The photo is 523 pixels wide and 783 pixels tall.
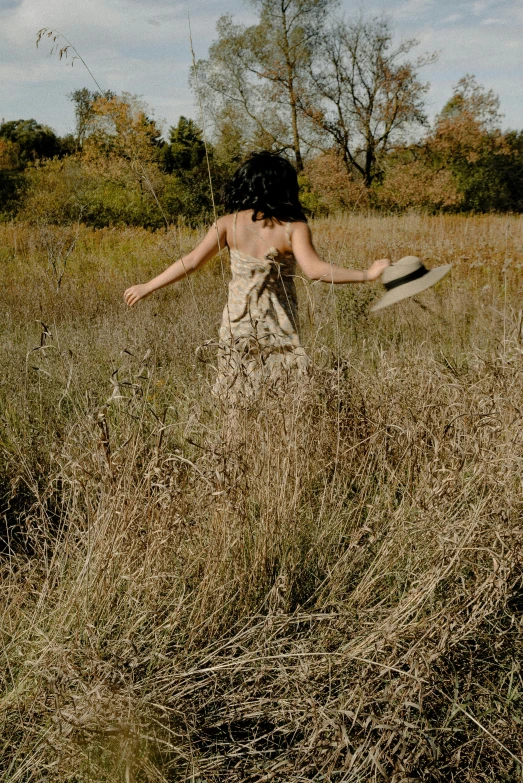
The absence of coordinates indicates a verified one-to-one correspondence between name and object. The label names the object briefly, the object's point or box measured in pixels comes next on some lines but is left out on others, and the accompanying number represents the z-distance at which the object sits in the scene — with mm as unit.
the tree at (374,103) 26328
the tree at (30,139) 31656
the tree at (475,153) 26953
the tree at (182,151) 24375
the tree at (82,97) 32844
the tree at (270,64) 29438
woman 2889
